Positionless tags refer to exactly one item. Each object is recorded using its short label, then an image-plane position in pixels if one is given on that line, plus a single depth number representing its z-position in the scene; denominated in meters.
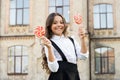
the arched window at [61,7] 12.98
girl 1.83
